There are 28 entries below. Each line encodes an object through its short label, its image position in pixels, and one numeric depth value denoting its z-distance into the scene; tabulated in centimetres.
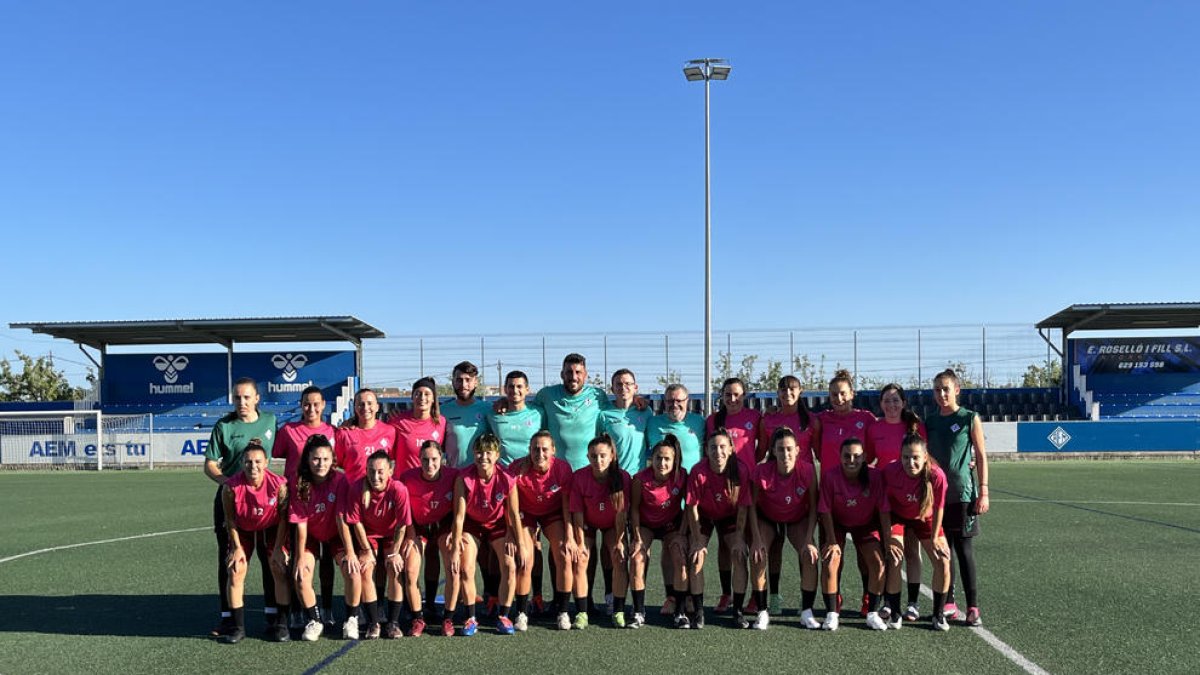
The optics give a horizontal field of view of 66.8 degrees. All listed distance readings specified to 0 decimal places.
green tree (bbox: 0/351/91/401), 4034
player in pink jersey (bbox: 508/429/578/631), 592
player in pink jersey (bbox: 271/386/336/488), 601
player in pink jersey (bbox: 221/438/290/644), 563
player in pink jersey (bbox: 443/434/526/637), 581
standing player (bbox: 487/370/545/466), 645
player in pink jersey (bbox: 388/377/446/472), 639
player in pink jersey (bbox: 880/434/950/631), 570
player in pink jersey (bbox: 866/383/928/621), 602
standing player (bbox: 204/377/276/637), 581
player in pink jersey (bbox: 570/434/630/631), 595
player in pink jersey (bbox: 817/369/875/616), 646
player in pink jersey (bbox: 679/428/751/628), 587
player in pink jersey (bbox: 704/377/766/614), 663
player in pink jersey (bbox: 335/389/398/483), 614
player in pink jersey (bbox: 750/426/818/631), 584
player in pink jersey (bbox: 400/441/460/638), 578
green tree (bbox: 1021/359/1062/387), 3712
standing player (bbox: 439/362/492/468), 648
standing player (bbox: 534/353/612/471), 649
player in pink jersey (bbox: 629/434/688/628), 590
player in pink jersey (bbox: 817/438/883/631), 582
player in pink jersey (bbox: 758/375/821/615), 646
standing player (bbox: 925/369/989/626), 593
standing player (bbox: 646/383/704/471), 647
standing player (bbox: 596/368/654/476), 655
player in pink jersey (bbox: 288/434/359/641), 567
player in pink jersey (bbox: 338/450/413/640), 567
